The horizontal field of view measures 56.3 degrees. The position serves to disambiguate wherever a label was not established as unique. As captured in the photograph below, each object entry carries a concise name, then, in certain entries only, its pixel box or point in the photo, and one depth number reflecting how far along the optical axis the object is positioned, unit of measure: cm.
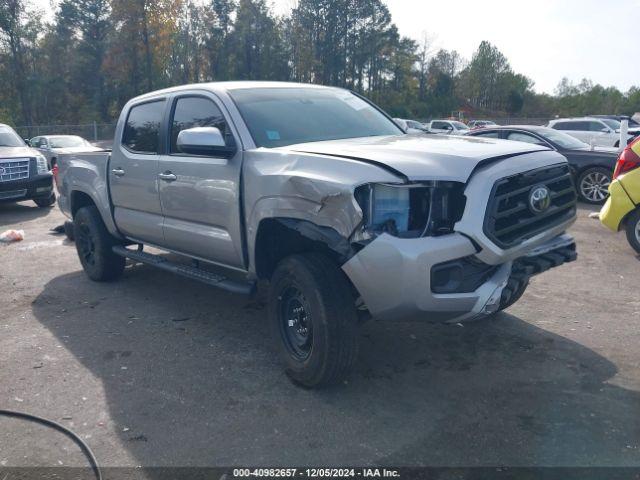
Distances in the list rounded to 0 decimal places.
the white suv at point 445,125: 3372
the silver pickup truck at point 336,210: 338
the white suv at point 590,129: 2014
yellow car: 692
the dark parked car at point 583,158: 1109
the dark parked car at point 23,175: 1171
